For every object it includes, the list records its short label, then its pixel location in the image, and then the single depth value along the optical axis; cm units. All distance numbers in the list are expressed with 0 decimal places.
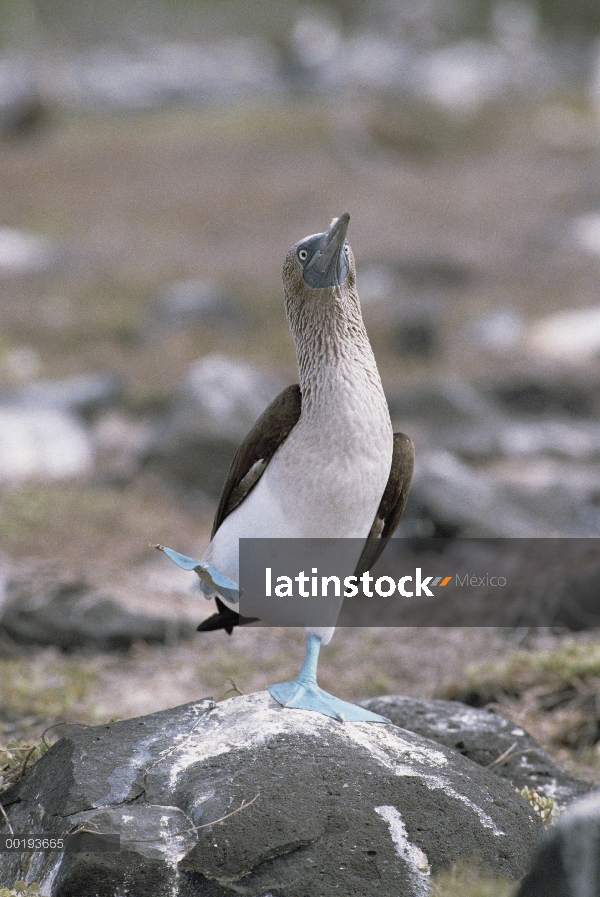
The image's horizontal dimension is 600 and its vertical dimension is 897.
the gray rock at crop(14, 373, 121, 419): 1864
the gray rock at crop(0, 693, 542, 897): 519
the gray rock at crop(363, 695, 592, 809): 715
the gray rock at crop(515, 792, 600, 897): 401
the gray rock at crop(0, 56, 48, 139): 4153
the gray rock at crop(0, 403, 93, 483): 1591
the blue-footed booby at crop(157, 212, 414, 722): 618
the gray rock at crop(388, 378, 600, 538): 1362
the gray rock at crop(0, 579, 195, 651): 1084
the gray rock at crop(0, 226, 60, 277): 2975
